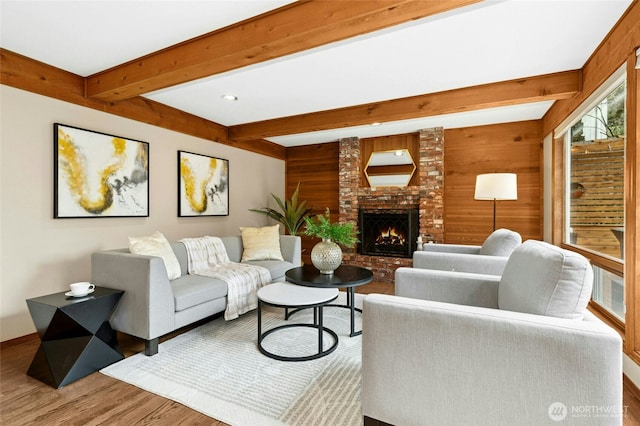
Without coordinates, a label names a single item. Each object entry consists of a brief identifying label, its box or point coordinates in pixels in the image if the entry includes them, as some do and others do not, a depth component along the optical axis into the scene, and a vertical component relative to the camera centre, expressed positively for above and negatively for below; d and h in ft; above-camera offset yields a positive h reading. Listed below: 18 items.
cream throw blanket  9.59 -2.03
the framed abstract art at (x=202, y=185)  12.91 +1.21
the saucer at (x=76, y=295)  7.09 -1.95
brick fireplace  15.14 +0.83
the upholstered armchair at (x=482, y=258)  8.25 -1.34
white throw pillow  8.73 -1.10
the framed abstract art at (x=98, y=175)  9.00 +1.20
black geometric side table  6.42 -2.81
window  7.86 +0.76
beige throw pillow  12.49 -1.35
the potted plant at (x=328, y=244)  9.15 -0.99
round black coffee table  8.14 -1.89
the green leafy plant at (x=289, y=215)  17.17 -0.19
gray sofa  7.41 -2.20
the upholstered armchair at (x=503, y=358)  3.45 -1.82
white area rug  5.48 -3.58
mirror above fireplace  16.12 +2.37
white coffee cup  7.11 -1.82
